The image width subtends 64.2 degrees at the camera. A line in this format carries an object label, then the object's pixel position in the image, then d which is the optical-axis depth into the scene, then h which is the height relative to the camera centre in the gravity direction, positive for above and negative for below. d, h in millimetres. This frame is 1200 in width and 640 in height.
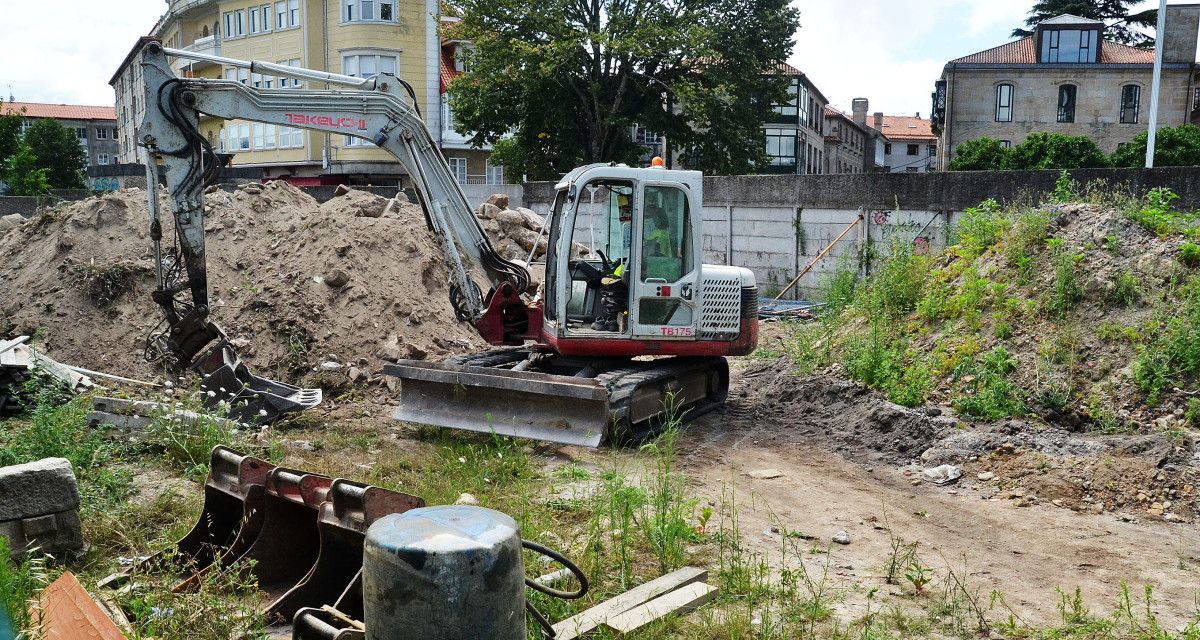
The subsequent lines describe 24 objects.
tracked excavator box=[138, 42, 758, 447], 8227 -799
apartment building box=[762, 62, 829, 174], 52344 +4033
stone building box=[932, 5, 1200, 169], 43000 +5319
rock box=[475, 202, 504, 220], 15873 -125
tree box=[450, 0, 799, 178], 28656 +3939
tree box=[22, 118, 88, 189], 52969 +2676
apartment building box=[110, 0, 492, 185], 36656 +5591
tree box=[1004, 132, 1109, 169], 33188 +1945
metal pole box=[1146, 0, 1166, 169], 18719 +2633
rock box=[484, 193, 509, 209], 16500 +46
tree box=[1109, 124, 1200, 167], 32844 +2086
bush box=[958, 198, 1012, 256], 10828 -213
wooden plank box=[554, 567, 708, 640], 4496 -2017
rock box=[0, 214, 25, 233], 16141 -396
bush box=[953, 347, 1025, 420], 8352 -1606
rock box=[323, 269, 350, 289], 11320 -897
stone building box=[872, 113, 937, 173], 77312 +5196
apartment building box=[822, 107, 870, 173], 64625 +4522
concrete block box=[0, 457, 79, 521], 5211 -1599
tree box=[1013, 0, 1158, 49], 50438 +10317
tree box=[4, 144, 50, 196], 37844 +1240
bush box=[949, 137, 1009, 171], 34031 +1864
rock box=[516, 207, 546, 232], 16094 -270
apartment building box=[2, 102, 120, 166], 88375 +6894
